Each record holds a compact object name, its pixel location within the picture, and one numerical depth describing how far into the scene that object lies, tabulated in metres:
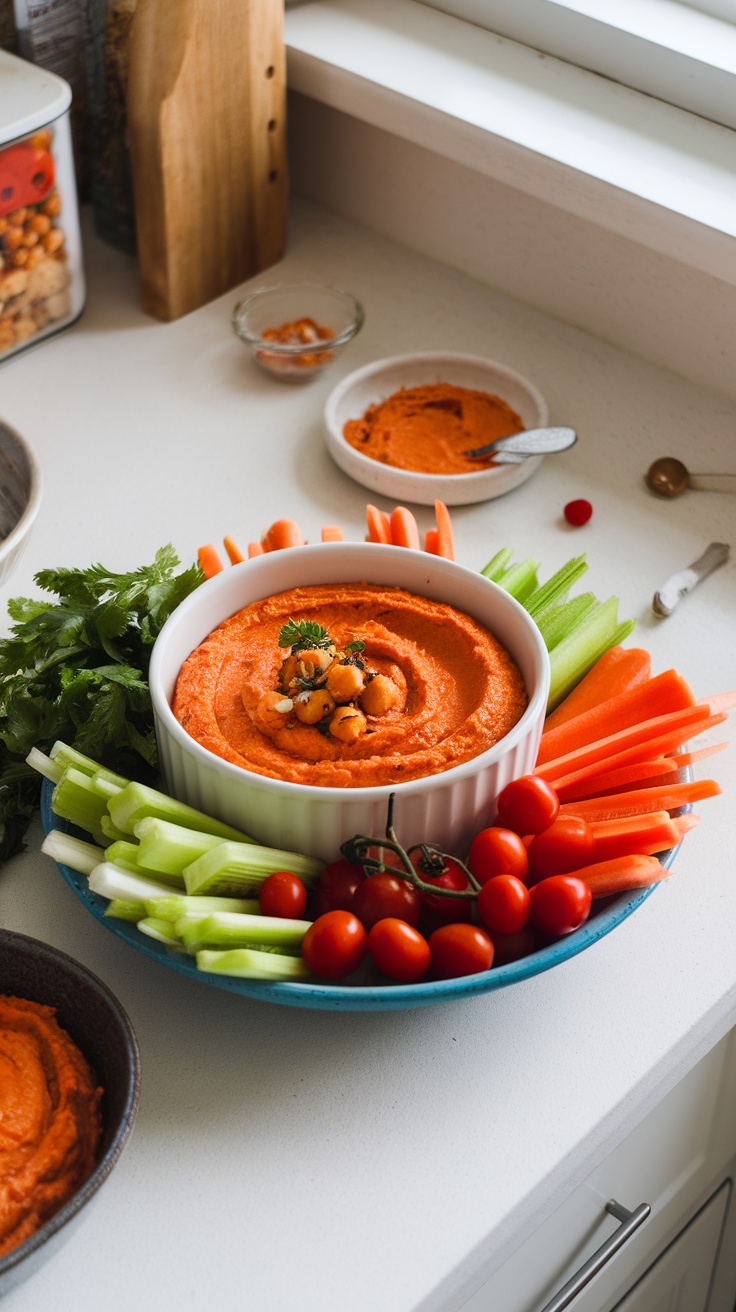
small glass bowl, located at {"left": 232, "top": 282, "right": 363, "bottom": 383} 1.69
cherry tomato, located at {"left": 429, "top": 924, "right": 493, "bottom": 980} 0.92
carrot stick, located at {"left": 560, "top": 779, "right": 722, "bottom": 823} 1.03
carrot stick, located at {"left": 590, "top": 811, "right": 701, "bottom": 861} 0.98
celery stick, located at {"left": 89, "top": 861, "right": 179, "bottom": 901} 0.91
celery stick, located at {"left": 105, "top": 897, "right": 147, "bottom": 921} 0.93
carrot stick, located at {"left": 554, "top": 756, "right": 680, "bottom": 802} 1.05
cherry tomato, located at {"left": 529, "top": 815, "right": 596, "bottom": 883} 0.98
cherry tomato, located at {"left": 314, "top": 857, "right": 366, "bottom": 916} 0.95
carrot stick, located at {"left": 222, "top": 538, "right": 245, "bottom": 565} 1.22
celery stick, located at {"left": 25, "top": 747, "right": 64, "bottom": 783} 1.01
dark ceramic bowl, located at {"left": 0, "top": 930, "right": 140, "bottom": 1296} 0.82
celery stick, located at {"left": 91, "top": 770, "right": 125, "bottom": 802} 0.98
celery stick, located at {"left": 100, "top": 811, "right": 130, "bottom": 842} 0.98
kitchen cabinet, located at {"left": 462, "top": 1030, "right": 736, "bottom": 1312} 1.08
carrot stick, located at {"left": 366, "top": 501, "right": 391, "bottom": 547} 1.24
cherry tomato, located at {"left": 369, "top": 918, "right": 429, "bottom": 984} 0.91
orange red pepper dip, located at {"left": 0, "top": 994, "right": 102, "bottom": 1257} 0.81
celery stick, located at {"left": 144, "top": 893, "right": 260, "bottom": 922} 0.91
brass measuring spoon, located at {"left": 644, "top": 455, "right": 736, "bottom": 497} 1.54
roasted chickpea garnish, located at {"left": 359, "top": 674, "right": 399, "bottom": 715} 1.02
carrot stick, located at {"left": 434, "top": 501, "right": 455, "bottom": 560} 1.23
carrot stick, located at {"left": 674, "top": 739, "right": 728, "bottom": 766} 1.08
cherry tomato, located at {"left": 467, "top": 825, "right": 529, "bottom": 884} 0.97
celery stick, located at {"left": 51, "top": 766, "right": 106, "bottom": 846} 0.99
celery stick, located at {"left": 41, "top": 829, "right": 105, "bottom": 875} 0.96
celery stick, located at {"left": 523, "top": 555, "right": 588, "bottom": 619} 1.25
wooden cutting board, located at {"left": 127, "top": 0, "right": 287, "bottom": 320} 1.58
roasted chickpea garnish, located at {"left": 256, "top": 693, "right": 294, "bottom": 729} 1.01
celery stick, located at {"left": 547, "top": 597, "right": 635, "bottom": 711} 1.18
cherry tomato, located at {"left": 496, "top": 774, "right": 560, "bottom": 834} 0.98
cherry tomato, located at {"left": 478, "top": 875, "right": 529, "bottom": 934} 0.93
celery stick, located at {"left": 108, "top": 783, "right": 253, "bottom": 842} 0.96
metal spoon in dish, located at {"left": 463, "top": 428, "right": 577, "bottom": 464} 1.53
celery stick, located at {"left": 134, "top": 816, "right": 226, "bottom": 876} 0.93
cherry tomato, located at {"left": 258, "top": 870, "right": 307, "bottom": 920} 0.94
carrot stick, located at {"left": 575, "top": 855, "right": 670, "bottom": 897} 0.96
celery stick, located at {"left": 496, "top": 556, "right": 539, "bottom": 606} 1.24
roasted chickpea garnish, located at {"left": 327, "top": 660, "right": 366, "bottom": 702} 1.00
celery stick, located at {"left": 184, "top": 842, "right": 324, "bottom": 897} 0.92
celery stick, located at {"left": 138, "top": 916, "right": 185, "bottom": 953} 0.90
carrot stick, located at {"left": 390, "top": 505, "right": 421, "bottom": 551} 1.23
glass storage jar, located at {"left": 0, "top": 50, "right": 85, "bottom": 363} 1.52
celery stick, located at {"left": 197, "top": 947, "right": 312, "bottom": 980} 0.89
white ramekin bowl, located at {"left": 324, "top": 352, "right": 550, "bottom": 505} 1.51
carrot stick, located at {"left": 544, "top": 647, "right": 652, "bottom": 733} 1.16
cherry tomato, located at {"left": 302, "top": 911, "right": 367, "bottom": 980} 0.91
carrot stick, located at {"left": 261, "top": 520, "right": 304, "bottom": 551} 1.23
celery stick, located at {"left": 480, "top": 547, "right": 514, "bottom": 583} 1.26
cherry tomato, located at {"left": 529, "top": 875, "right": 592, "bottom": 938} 0.94
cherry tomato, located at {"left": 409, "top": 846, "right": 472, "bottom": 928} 0.95
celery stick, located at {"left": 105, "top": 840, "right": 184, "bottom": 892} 0.94
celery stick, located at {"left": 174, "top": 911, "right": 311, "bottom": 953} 0.90
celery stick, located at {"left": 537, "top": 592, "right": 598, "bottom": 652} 1.21
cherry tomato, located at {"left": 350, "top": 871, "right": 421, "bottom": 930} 0.94
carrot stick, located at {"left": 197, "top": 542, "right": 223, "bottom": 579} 1.22
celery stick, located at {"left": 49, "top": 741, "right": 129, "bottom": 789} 1.00
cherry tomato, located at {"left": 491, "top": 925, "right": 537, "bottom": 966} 0.95
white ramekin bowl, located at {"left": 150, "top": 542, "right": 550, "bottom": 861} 0.96
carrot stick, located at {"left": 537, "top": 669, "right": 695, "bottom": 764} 1.12
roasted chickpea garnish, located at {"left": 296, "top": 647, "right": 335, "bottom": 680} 1.02
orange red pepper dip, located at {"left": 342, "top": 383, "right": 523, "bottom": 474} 1.55
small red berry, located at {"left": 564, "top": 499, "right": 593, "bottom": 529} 1.50
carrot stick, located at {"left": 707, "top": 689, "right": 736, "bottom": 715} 1.11
